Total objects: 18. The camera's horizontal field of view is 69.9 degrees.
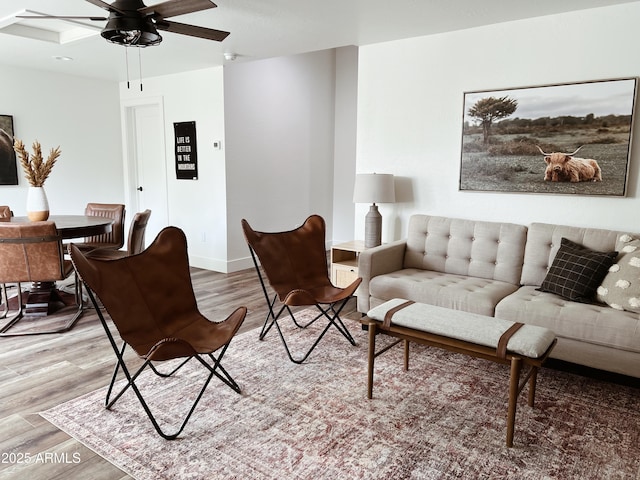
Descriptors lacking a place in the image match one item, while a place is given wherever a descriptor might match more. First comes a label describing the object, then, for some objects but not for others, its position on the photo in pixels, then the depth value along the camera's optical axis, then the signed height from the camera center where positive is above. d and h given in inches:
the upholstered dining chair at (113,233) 184.2 -24.9
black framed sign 222.8 +10.8
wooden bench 84.4 -31.5
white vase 157.3 -11.7
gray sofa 104.7 -30.9
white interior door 242.7 +5.3
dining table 149.6 -40.7
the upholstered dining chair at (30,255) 134.7 -25.1
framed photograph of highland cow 127.6 +11.4
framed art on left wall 209.3 +8.0
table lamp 159.0 -7.2
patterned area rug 78.8 -49.6
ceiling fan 101.4 +35.5
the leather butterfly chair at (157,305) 86.7 -28.9
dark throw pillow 114.9 -24.2
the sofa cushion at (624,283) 107.7 -25.1
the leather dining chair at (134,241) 160.9 -24.7
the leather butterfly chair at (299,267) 125.0 -27.8
